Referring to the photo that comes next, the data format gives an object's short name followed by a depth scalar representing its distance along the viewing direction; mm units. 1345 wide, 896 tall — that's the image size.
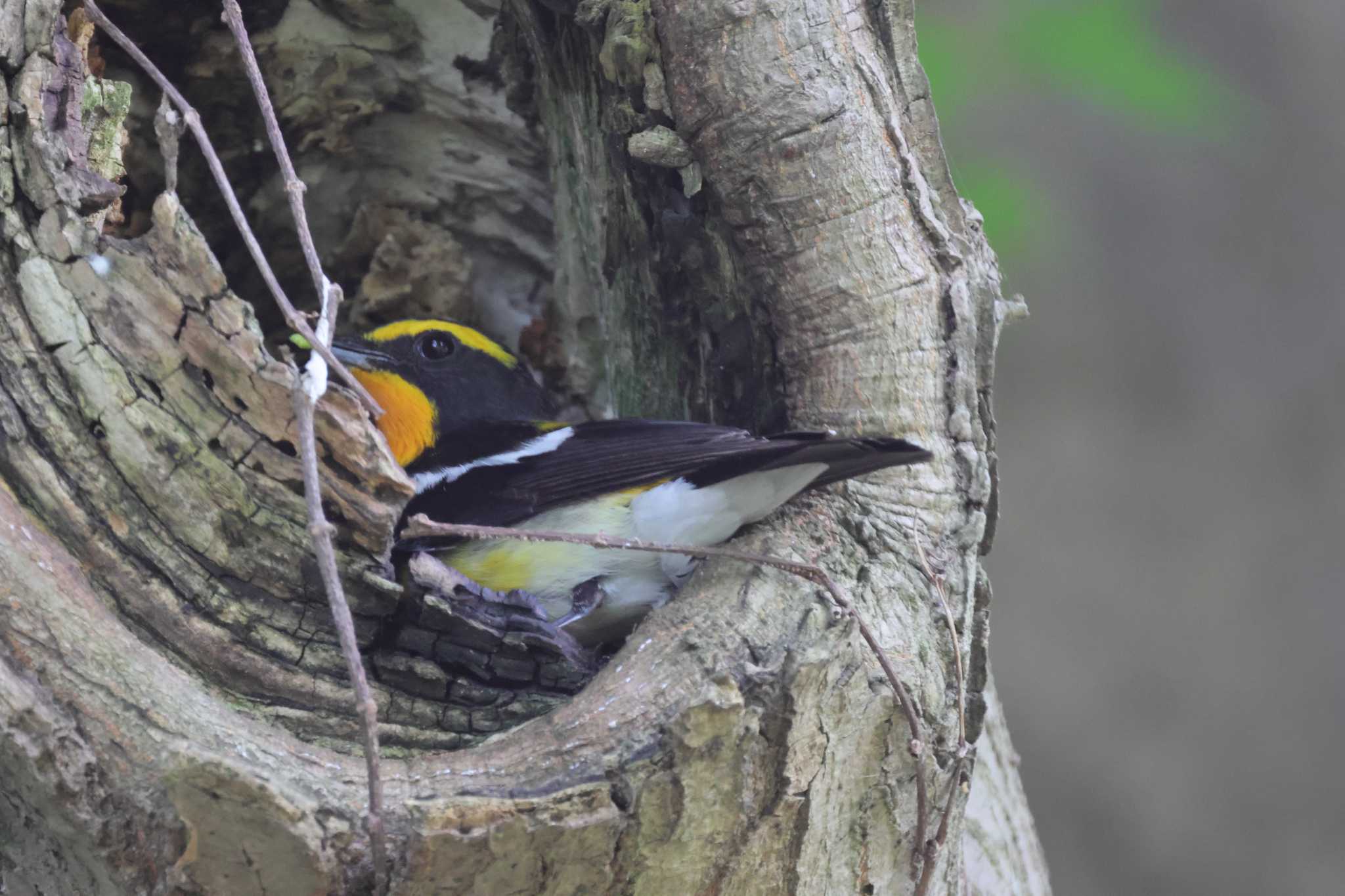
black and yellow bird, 4019
